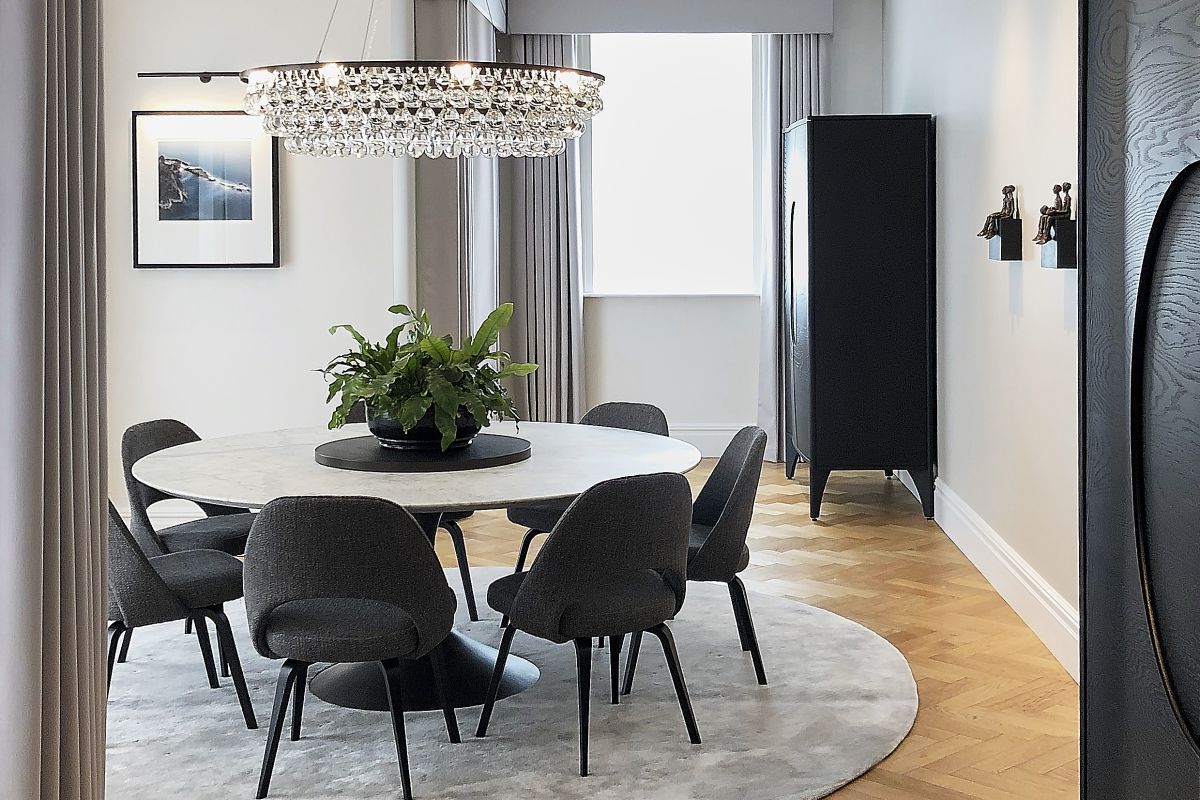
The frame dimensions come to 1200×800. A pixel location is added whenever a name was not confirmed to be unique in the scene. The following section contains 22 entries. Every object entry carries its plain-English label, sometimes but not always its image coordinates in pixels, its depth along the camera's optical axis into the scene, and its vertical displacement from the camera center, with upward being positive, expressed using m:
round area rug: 2.85 -1.01
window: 7.47 +0.99
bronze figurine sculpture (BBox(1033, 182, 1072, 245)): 3.60 +0.34
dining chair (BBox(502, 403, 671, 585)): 3.98 -0.31
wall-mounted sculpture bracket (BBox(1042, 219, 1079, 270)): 3.54 +0.24
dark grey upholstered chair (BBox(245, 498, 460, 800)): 2.61 -0.53
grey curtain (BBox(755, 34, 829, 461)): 7.16 +1.19
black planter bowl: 3.42 -0.27
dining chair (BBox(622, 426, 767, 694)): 3.32 -0.56
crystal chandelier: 3.55 +0.67
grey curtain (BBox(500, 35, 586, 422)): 7.27 +0.38
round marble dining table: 2.98 -0.36
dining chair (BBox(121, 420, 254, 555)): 3.71 -0.57
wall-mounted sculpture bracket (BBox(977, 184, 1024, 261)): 4.19 +0.33
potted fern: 3.32 -0.14
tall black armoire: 5.73 +0.17
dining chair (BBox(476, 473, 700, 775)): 2.78 -0.53
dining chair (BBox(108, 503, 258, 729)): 2.99 -0.62
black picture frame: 5.36 +0.51
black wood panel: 1.53 +0.00
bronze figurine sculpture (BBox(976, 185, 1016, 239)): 4.26 +0.41
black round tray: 3.29 -0.33
